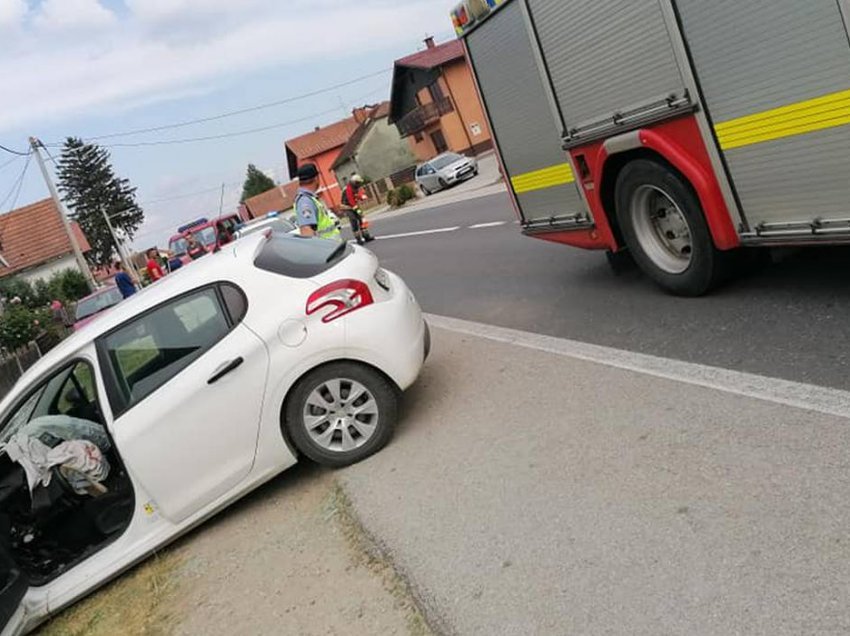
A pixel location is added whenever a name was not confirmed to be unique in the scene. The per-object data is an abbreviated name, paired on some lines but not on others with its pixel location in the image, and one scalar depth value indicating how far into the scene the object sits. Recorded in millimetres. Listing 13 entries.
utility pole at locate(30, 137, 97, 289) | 32406
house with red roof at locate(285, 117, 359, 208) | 78938
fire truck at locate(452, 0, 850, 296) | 4590
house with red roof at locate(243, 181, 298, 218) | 94750
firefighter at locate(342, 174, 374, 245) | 22156
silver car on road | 35500
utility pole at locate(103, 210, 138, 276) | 59647
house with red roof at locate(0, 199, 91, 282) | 44562
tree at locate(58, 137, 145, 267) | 84438
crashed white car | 5031
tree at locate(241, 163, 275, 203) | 129375
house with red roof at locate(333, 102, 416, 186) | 67312
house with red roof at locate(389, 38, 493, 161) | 53375
